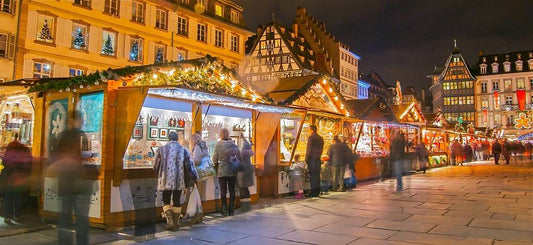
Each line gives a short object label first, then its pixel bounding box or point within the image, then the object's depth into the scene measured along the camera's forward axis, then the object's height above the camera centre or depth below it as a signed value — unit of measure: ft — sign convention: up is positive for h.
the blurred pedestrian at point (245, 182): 28.73 -1.87
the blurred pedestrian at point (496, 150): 87.79 +1.31
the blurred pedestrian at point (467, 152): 91.97 +0.90
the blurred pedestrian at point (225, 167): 26.71 -0.79
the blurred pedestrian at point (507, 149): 90.33 +1.60
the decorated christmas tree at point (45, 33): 74.59 +21.40
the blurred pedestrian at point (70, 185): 17.25 -1.32
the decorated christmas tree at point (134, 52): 88.74 +21.67
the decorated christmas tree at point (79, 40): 79.41 +21.53
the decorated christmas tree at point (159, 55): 94.03 +22.13
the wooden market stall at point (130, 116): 22.82 +2.34
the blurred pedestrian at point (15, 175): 25.81 -1.35
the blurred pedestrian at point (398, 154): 41.34 +0.17
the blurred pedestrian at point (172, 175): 22.24 -1.10
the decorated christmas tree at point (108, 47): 83.84 +21.34
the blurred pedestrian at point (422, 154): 68.23 +0.29
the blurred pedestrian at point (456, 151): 87.40 +1.05
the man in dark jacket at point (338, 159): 40.04 -0.41
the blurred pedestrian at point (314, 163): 36.73 -0.69
